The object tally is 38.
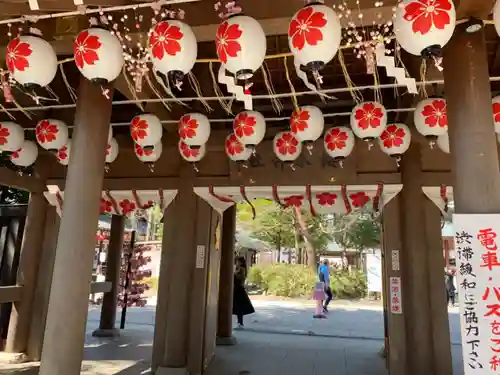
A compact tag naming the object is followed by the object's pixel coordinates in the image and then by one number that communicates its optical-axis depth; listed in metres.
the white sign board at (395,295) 5.16
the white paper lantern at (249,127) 4.23
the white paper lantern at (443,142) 4.33
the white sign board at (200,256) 5.68
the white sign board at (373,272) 17.55
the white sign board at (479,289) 2.18
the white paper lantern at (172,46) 2.82
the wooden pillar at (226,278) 7.91
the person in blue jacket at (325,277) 13.15
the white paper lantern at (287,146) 4.76
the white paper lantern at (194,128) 4.36
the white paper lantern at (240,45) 2.69
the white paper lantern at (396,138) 4.46
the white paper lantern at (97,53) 2.96
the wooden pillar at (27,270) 6.08
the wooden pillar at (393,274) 5.00
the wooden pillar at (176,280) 5.40
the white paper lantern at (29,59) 3.08
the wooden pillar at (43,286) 6.14
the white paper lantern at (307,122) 4.13
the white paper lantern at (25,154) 5.35
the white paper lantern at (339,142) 4.60
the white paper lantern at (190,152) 4.95
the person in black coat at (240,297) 9.33
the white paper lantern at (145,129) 4.39
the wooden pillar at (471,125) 2.39
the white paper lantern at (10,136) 4.79
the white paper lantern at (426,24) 2.36
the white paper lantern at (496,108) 3.89
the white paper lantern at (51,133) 4.75
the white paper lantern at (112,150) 5.22
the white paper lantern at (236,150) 4.79
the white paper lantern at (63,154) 5.21
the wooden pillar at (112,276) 8.45
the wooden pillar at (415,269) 4.95
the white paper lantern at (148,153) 5.06
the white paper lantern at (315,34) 2.59
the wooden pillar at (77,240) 2.92
